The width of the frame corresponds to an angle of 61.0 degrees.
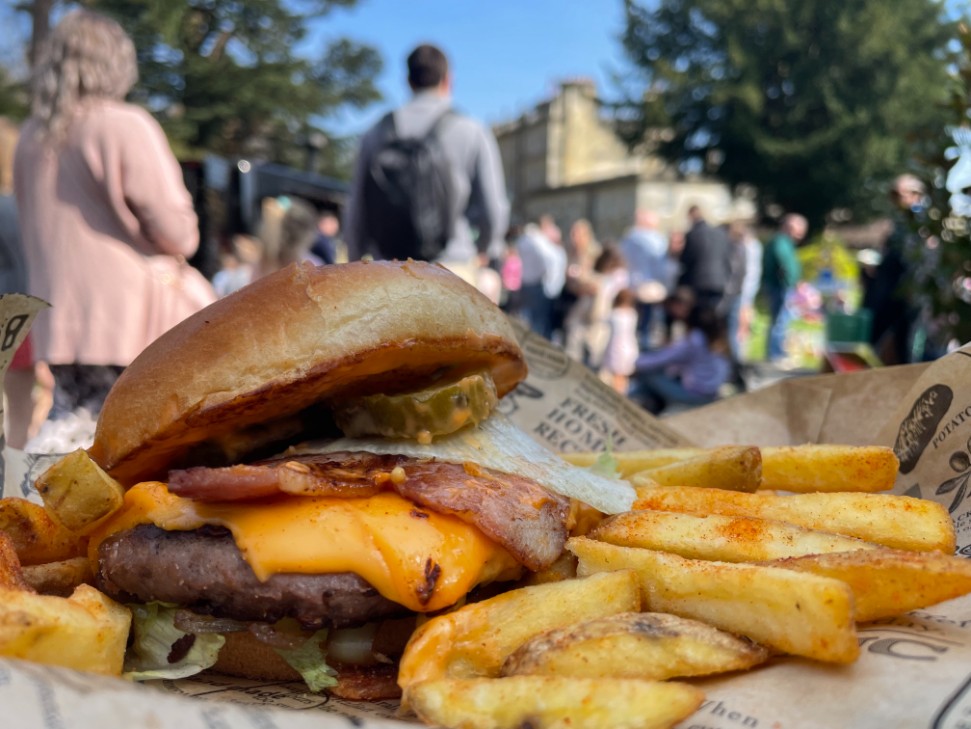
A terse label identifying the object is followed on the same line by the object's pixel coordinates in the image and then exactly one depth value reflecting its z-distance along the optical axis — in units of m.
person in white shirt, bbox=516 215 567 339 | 14.55
